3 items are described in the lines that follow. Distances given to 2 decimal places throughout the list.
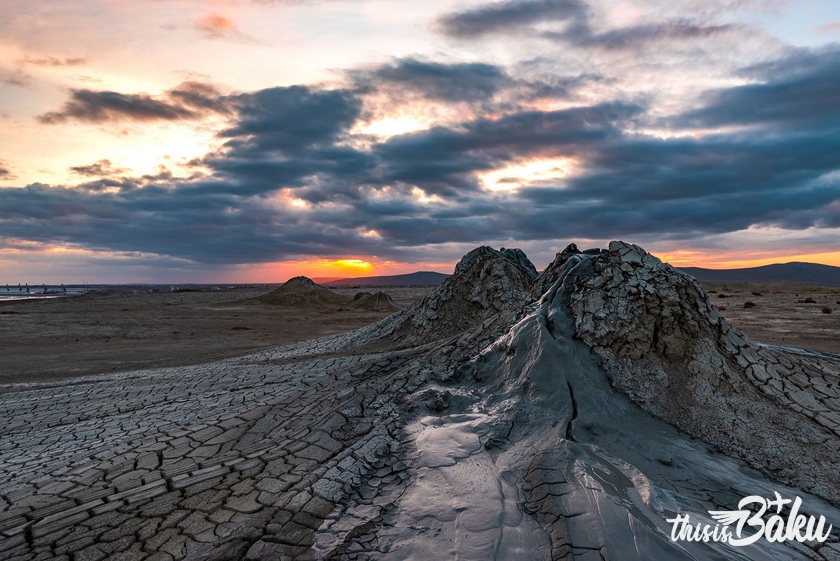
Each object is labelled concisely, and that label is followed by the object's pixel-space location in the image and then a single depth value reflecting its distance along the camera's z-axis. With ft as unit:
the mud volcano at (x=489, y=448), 10.01
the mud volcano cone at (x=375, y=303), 87.55
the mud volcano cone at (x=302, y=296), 97.25
